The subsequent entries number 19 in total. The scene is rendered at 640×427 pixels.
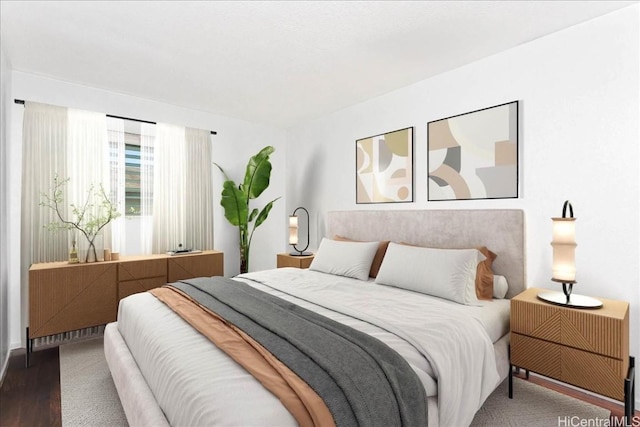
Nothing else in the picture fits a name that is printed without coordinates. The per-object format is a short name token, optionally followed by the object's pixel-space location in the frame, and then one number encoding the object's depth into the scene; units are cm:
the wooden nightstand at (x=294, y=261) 382
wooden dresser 276
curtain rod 298
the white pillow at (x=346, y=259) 300
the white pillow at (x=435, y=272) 227
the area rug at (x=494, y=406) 192
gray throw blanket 117
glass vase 314
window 353
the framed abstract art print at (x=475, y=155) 255
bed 122
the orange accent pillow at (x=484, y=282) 240
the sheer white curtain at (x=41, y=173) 301
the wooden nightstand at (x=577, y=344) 171
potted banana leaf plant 400
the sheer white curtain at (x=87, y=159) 323
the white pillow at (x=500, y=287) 243
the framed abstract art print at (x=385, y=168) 327
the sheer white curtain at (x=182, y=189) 378
